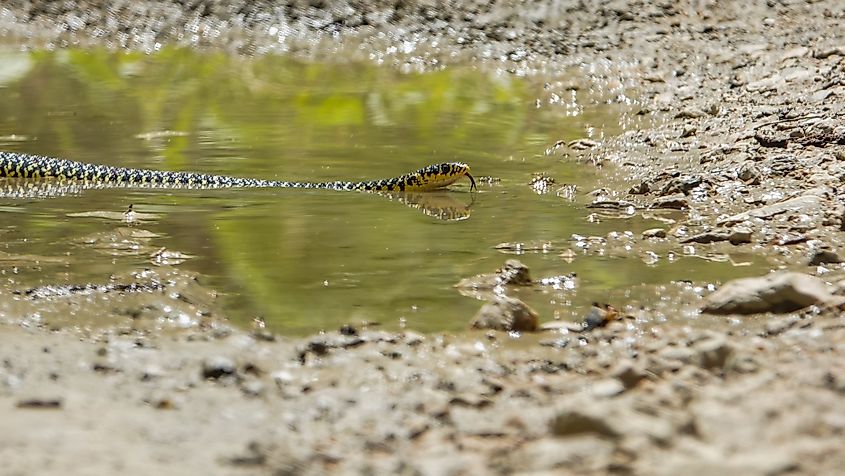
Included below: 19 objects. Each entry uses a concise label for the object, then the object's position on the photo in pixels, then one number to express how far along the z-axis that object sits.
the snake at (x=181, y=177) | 22.69
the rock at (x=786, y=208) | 17.12
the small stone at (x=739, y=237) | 16.08
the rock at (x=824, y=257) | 14.48
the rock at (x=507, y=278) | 14.18
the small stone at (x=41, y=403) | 8.89
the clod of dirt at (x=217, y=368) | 10.12
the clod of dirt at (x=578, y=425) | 7.48
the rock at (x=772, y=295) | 11.79
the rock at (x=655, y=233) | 16.84
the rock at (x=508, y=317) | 11.96
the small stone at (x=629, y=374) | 9.18
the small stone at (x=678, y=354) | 9.83
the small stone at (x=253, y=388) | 9.74
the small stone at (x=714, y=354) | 9.59
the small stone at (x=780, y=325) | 11.00
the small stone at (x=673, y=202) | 19.39
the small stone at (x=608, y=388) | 8.78
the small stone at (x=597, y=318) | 11.94
